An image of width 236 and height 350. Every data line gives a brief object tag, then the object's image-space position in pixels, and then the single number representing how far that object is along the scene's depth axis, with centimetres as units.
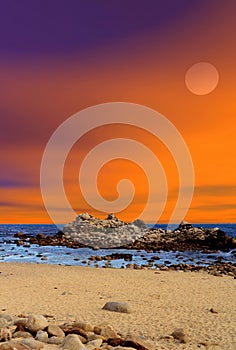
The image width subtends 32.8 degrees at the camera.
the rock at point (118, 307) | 1573
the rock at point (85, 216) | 9052
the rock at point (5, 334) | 1077
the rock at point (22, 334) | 1127
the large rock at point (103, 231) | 6309
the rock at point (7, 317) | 1331
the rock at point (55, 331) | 1124
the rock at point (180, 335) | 1204
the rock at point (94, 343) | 1050
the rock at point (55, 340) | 1075
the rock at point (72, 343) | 1016
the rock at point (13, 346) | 948
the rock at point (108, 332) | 1162
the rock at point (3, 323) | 1213
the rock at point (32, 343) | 1017
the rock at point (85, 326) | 1212
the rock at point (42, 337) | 1086
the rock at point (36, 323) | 1171
